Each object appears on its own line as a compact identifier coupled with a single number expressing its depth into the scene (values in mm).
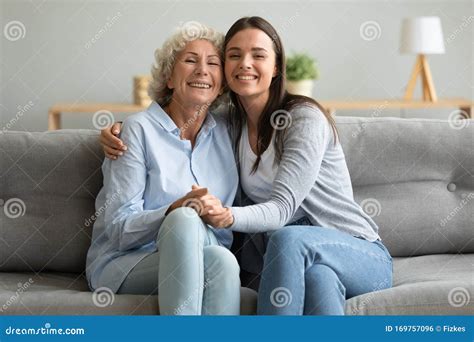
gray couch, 3302
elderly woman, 3184
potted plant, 6320
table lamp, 6467
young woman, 3214
